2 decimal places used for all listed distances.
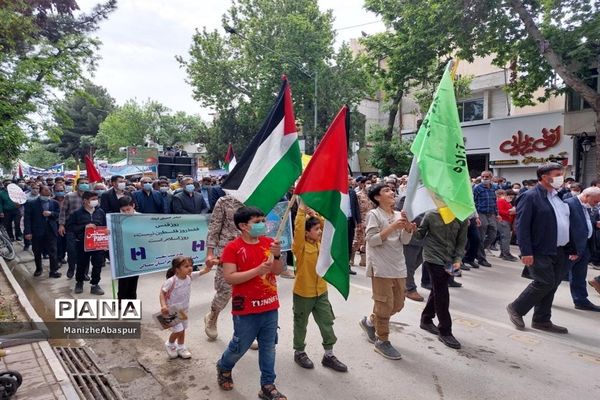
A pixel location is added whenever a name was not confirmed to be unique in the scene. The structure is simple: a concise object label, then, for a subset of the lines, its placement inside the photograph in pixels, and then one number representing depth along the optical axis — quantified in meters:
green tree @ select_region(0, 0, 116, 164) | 6.63
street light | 23.52
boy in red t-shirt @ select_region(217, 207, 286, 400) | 3.15
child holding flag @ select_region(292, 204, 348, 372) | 3.93
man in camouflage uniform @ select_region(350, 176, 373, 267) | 8.89
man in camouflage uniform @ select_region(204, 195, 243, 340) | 4.65
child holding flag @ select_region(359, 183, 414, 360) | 4.13
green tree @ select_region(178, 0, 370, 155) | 25.80
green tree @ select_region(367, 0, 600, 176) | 13.57
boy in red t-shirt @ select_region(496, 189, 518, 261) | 9.84
